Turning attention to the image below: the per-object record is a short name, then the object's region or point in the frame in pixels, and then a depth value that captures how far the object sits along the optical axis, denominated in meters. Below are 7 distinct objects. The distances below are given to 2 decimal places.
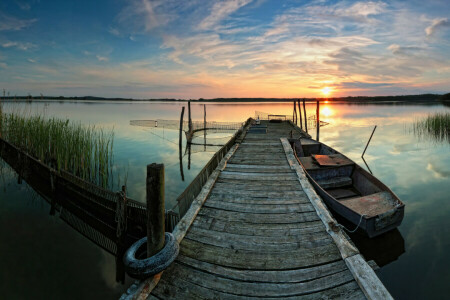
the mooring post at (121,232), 5.05
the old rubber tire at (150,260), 2.84
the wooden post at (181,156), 13.82
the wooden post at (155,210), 2.96
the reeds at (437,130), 24.12
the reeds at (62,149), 10.28
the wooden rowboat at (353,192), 5.95
